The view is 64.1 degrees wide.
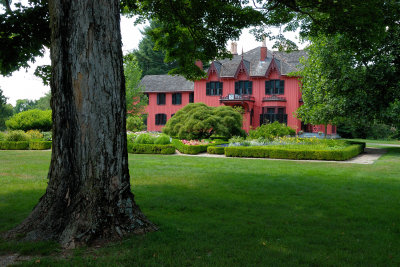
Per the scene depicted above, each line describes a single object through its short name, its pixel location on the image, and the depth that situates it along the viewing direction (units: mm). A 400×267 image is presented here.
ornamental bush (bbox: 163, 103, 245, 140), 22641
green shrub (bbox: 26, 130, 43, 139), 24328
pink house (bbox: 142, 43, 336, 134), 32781
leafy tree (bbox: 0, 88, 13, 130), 51281
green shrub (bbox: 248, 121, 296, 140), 22719
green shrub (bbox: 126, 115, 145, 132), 31406
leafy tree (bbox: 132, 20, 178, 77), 52781
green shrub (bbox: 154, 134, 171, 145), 18969
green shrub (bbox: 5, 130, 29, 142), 22234
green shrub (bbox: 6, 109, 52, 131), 28094
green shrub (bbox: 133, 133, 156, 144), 19297
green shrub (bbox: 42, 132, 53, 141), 23175
